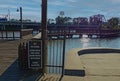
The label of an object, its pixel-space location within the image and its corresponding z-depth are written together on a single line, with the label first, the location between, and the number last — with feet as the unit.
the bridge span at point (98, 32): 87.80
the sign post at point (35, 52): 10.00
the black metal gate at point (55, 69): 12.00
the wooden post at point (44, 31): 9.95
